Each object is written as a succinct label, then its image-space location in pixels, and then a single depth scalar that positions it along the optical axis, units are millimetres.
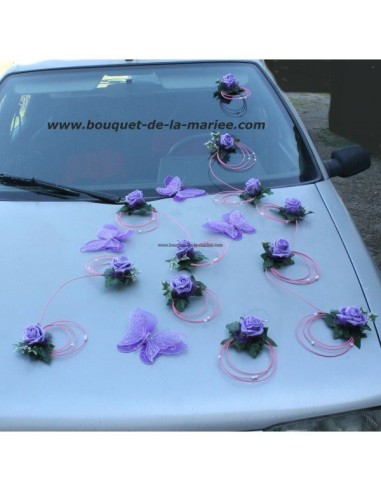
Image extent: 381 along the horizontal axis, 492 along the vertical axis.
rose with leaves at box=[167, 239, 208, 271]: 1730
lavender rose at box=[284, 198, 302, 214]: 1945
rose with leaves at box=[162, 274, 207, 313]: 1580
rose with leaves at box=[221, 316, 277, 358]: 1440
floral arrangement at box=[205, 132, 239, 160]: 2225
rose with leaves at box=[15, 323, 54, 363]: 1425
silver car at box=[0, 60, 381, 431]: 1331
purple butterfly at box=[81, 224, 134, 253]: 1807
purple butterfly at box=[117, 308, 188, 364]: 1432
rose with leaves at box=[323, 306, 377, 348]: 1493
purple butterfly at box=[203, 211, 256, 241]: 1890
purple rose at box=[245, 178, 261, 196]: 2041
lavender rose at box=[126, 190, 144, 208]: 1966
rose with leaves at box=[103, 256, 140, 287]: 1648
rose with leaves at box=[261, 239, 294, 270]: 1729
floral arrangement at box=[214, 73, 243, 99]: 2449
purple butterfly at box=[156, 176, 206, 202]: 2057
